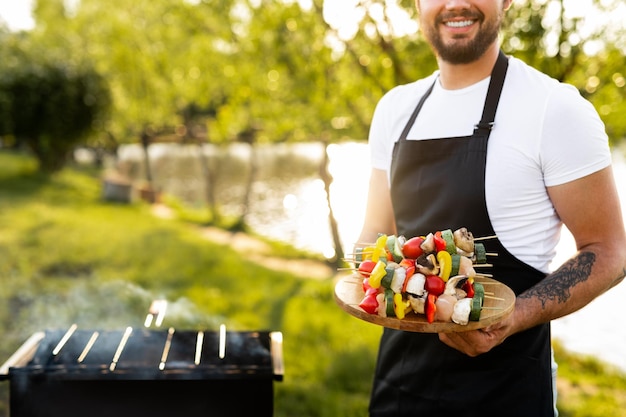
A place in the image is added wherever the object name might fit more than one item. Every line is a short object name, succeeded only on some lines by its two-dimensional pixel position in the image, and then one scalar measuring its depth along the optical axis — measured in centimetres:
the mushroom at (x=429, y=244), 175
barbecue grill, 263
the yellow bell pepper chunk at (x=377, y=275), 169
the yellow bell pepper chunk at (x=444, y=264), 169
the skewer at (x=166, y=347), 266
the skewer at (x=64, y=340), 280
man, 172
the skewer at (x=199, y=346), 277
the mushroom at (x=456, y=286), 166
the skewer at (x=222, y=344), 284
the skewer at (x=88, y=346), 274
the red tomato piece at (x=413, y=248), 178
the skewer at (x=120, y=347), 265
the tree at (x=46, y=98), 1766
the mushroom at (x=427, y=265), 173
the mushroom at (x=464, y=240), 172
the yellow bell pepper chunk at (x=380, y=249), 181
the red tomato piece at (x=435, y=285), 167
